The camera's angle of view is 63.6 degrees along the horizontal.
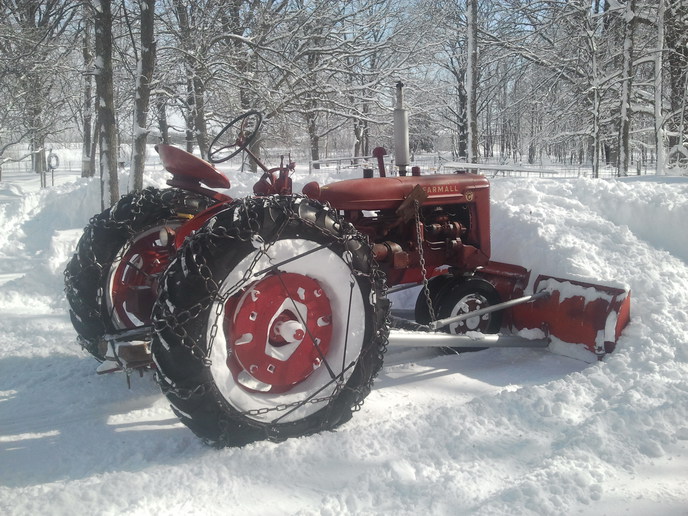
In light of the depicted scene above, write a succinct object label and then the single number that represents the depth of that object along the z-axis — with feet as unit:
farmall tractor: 7.90
